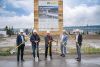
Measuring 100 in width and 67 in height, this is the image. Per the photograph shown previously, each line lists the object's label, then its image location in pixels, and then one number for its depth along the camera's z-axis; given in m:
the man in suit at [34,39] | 7.73
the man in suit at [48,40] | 7.94
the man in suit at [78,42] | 7.57
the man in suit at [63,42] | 8.40
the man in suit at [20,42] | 7.61
